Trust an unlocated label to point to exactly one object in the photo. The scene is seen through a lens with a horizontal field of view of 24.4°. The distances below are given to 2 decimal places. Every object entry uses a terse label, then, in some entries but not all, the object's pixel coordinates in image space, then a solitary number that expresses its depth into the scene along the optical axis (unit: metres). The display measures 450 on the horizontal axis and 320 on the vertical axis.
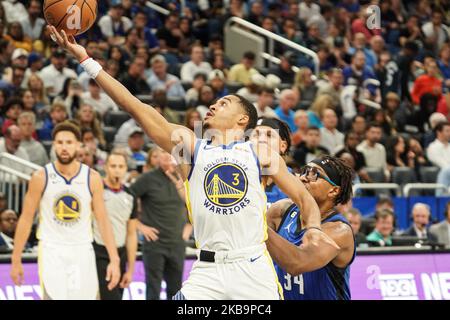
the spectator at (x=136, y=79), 15.30
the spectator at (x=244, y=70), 16.53
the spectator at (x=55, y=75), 14.74
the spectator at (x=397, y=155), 14.78
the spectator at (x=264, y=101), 14.60
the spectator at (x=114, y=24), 17.03
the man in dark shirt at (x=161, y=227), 10.55
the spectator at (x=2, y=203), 11.21
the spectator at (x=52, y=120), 13.24
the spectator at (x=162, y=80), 15.58
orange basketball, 6.08
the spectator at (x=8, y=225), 10.90
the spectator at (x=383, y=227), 11.77
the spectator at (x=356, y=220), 11.69
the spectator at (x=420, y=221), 12.46
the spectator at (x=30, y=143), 12.70
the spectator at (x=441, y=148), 15.00
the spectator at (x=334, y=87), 16.30
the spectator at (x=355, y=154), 13.98
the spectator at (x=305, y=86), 16.50
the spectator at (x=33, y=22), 16.20
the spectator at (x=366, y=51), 18.38
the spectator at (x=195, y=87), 15.23
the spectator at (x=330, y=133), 14.73
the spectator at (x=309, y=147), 13.67
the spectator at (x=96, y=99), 14.30
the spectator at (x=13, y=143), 12.59
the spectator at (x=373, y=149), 14.44
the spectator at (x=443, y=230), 12.13
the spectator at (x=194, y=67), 16.33
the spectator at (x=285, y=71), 17.73
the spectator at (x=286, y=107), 14.85
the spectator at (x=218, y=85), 15.25
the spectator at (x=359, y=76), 17.69
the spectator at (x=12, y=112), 13.17
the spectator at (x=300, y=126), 14.06
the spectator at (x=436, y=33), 20.05
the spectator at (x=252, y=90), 15.26
